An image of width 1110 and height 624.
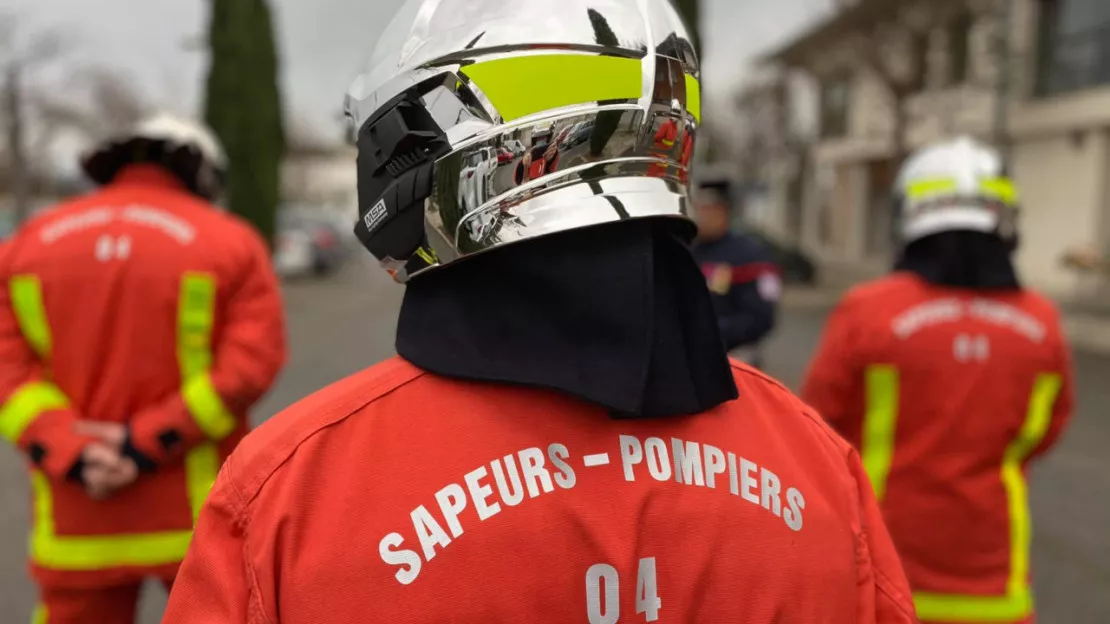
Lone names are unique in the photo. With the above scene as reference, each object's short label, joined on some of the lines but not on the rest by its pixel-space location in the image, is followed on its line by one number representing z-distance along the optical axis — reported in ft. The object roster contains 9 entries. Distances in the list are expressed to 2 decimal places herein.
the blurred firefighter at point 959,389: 7.91
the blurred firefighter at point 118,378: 7.89
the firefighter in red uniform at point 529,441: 3.07
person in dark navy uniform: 14.12
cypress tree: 61.31
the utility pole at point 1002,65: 49.57
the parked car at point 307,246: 68.08
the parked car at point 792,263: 64.80
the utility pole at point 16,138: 78.48
